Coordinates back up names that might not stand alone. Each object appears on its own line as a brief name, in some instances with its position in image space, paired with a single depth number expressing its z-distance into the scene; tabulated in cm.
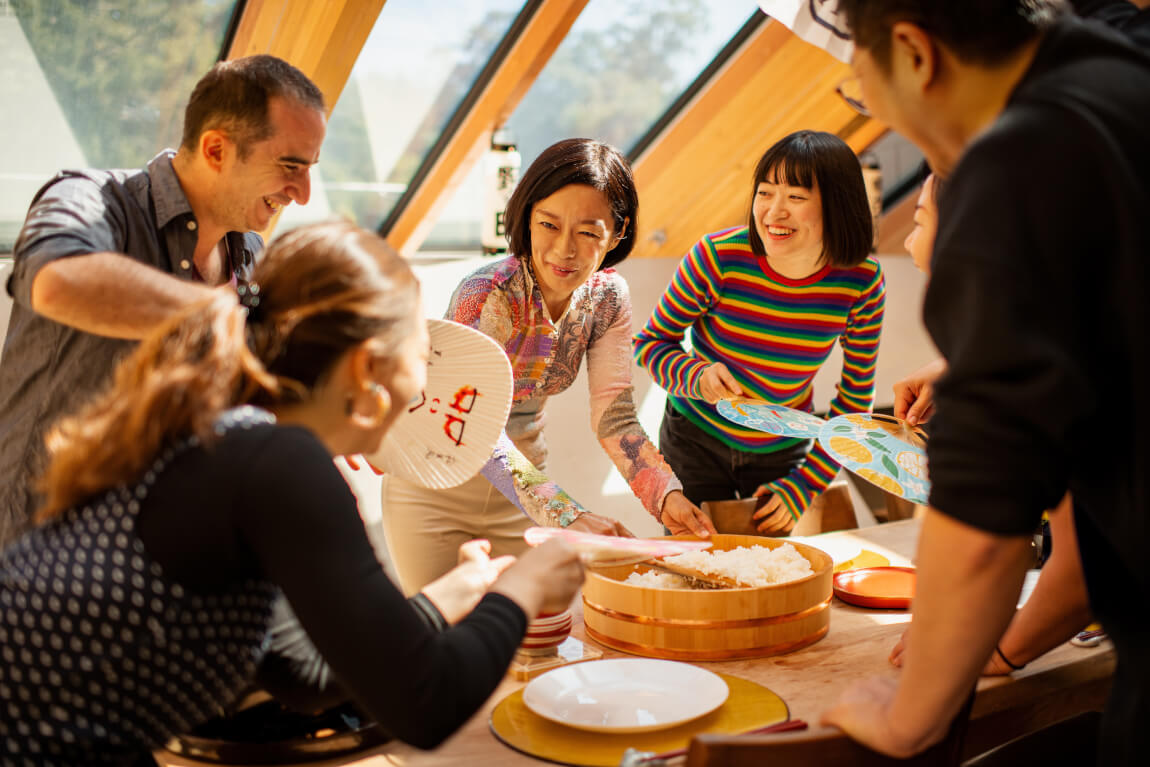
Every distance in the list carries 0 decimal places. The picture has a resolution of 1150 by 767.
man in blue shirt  174
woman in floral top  205
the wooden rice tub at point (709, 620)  151
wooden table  123
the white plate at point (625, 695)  124
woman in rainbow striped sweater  240
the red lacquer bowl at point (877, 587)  177
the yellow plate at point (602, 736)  119
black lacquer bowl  119
